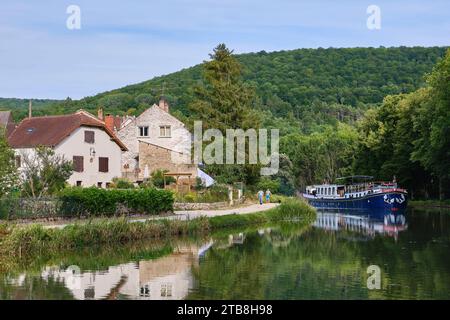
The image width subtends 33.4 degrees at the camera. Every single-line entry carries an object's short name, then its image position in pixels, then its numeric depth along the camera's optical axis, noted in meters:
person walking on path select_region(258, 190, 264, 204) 57.07
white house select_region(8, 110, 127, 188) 57.19
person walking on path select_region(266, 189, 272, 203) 59.83
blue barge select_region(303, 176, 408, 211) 64.25
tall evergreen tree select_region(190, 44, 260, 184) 61.25
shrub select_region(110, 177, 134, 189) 53.94
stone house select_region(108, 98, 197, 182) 68.38
